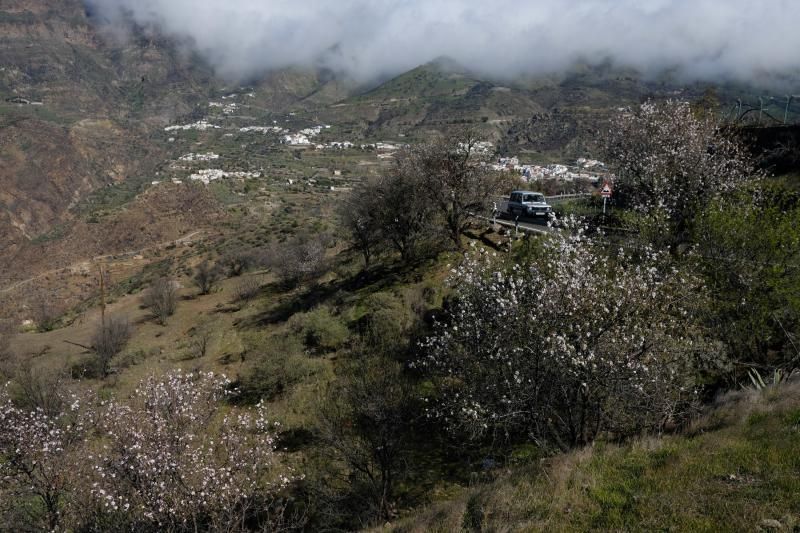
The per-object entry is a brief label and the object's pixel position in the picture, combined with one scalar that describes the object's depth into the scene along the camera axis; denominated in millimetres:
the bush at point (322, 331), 23078
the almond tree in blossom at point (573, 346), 9234
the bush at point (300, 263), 37188
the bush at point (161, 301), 36844
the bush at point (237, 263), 50469
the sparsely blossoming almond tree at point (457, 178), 25062
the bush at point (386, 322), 20145
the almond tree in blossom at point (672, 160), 19547
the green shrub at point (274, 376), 20188
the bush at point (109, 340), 27047
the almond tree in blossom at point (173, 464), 8773
